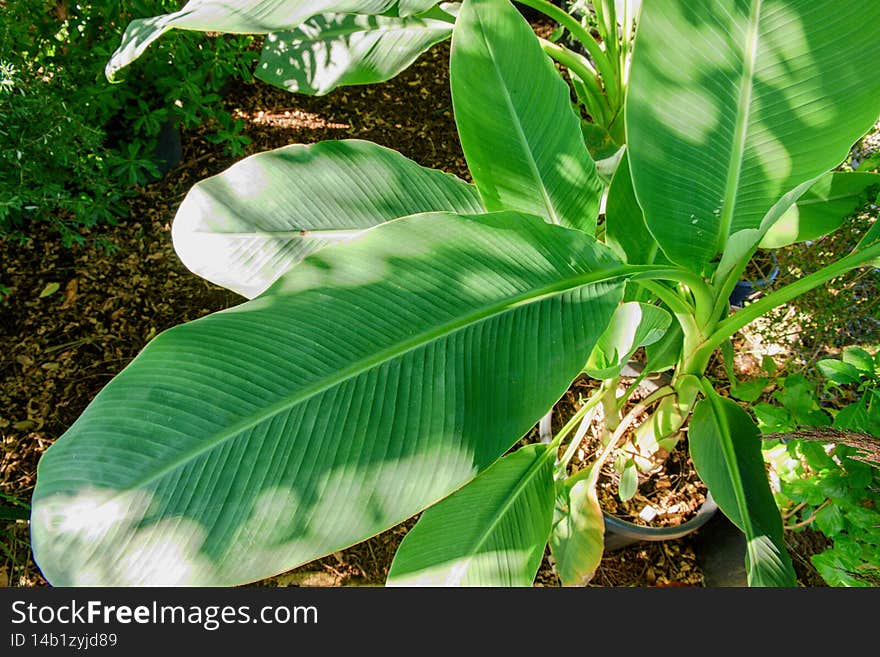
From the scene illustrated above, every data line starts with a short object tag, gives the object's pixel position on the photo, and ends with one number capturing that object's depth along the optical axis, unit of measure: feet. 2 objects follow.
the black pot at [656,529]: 3.93
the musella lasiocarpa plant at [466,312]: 1.97
